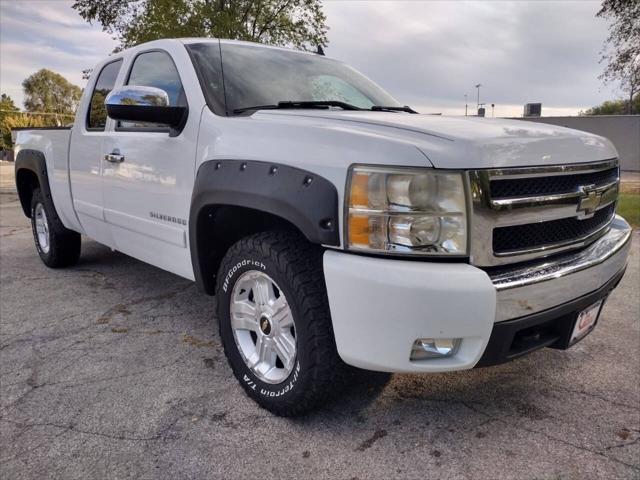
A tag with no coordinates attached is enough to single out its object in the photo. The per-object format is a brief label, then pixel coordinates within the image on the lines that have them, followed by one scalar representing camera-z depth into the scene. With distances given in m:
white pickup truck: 1.90
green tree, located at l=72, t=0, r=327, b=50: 13.88
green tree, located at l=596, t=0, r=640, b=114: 10.70
